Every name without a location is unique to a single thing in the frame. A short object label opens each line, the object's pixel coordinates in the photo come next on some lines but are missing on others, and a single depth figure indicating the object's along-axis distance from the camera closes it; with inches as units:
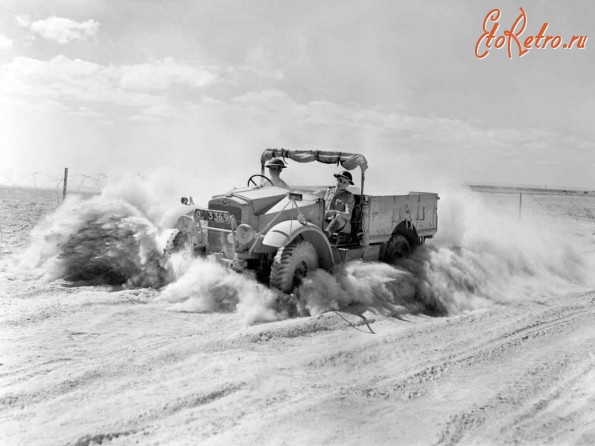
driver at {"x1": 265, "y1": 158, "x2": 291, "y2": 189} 409.4
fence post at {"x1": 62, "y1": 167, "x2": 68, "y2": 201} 656.4
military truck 337.7
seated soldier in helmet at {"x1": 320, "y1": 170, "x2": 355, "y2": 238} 380.2
